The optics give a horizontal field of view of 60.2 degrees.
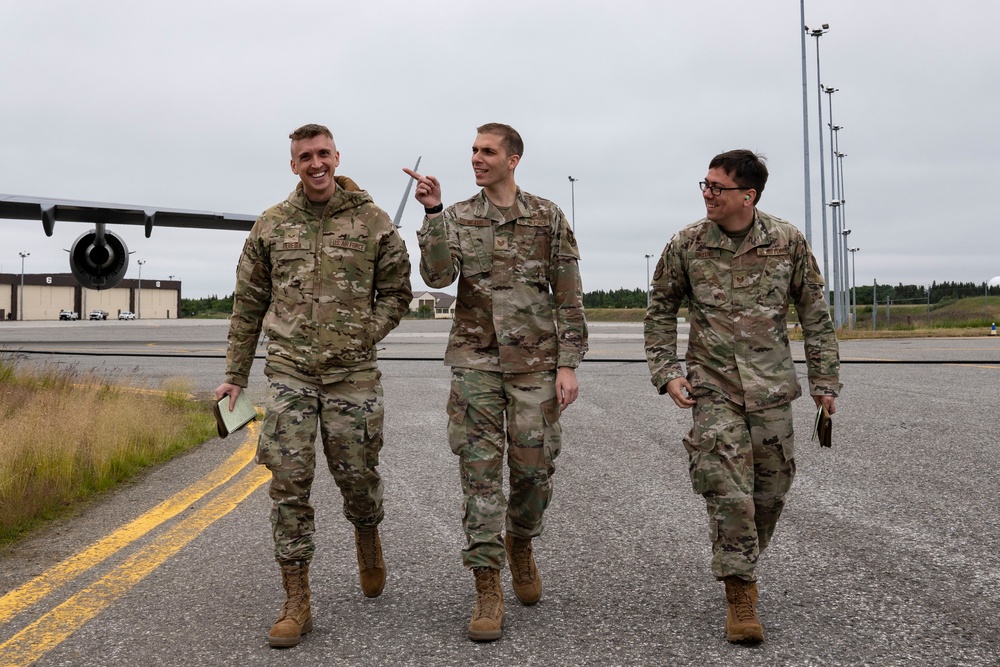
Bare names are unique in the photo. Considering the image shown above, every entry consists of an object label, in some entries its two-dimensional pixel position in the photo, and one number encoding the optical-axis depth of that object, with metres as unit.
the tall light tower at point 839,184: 47.84
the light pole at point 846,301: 40.50
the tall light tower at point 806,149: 31.09
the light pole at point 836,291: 34.94
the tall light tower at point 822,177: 32.53
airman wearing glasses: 3.47
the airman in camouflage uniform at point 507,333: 3.63
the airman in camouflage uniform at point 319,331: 3.51
